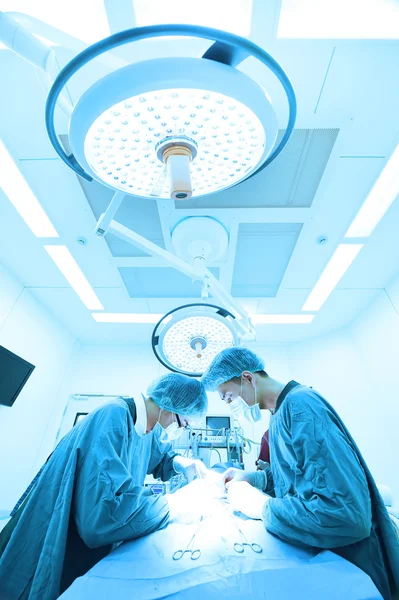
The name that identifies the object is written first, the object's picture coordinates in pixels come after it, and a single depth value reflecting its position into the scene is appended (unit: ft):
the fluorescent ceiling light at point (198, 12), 2.90
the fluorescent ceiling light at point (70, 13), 2.94
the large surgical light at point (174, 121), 1.48
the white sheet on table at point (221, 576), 1.83
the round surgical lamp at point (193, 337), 3.30
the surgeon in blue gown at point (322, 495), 2.40
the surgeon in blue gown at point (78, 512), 2.63
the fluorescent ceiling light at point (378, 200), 4.55
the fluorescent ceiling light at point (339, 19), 2.95
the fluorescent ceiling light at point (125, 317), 8.51
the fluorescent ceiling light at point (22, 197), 4.58
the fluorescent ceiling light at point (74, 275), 6.27
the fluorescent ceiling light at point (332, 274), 6.04
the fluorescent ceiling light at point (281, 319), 8.35
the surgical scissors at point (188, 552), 2.20
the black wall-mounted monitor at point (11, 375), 6.64
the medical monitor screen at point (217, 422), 8.01
